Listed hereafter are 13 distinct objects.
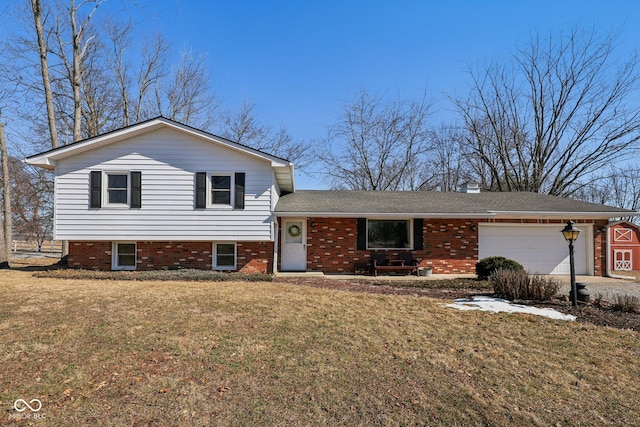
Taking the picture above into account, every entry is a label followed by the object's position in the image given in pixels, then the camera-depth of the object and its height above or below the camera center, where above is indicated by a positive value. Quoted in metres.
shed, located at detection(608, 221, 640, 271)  15.23 -0.77
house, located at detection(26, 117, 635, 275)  11.34 +0.28
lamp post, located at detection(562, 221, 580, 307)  7.58 -0.36
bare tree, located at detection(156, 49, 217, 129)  23.83 +8.43
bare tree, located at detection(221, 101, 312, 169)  25.59 +6.86
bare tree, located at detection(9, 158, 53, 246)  19.73 +1.53
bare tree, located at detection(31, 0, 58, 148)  14.96 +6.36
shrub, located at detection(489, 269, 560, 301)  8.15 -1.37
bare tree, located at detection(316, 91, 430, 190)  26.17 +4.66
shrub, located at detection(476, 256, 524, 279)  11.32 -1.20
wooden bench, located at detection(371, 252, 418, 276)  12.93 -1.32
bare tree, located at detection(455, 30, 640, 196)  23.28 +5.58
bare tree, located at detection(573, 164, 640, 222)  34.02 +3.27
